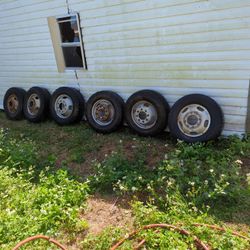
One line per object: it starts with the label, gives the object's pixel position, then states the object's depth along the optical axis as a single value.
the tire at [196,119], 4.16
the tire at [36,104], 6.07
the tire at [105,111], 5.09
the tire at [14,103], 6.54
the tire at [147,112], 4.63
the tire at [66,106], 5.65
